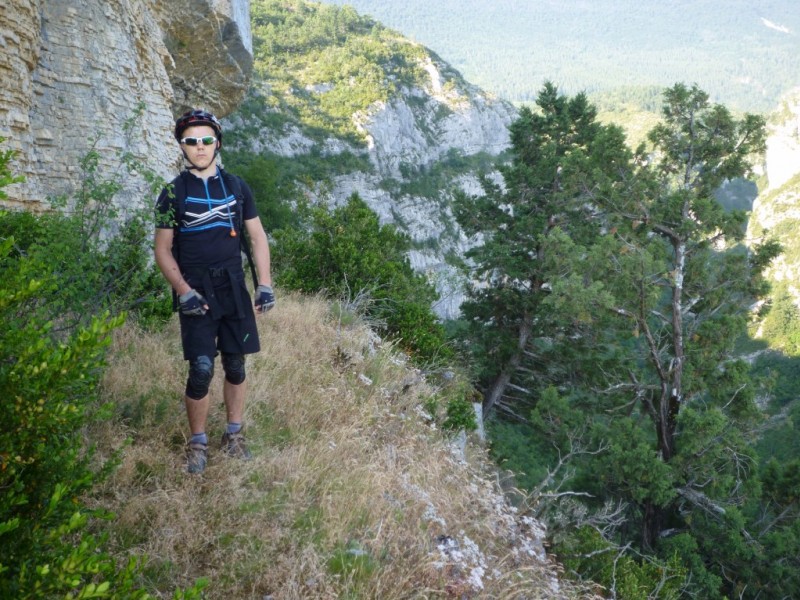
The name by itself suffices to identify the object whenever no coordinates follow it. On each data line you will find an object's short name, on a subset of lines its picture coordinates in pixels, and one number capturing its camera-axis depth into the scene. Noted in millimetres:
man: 2977
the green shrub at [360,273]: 7680
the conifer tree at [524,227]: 15320
